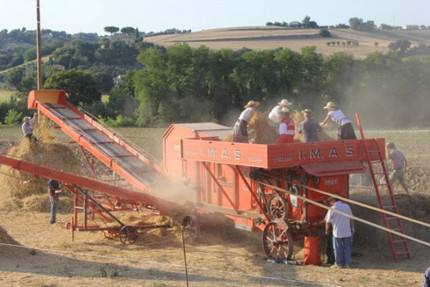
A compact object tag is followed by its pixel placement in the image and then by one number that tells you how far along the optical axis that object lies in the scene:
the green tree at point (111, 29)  187.12
